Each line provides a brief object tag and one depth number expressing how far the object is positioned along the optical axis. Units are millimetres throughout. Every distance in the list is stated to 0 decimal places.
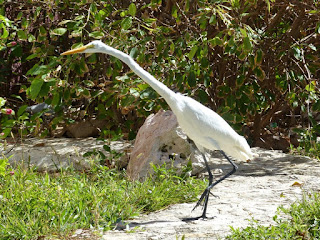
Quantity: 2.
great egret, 7750
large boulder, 10141
